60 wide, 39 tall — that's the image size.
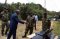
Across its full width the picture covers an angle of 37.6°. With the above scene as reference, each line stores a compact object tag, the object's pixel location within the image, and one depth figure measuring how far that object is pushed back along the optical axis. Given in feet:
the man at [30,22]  16.75
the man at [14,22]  12.96
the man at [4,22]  16.79
